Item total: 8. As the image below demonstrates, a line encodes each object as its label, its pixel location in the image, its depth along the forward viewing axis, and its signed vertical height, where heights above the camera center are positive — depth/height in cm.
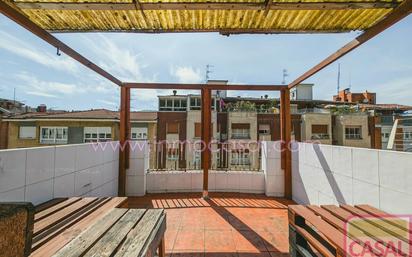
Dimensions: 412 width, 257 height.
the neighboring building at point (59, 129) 2033 +54
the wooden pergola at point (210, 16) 220 +138
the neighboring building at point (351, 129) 2219 +86
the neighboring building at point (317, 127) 2203 +105
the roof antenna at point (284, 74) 2547 +753
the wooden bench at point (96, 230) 131 -73
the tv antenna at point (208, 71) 2388 +734
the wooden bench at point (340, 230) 144 -72
